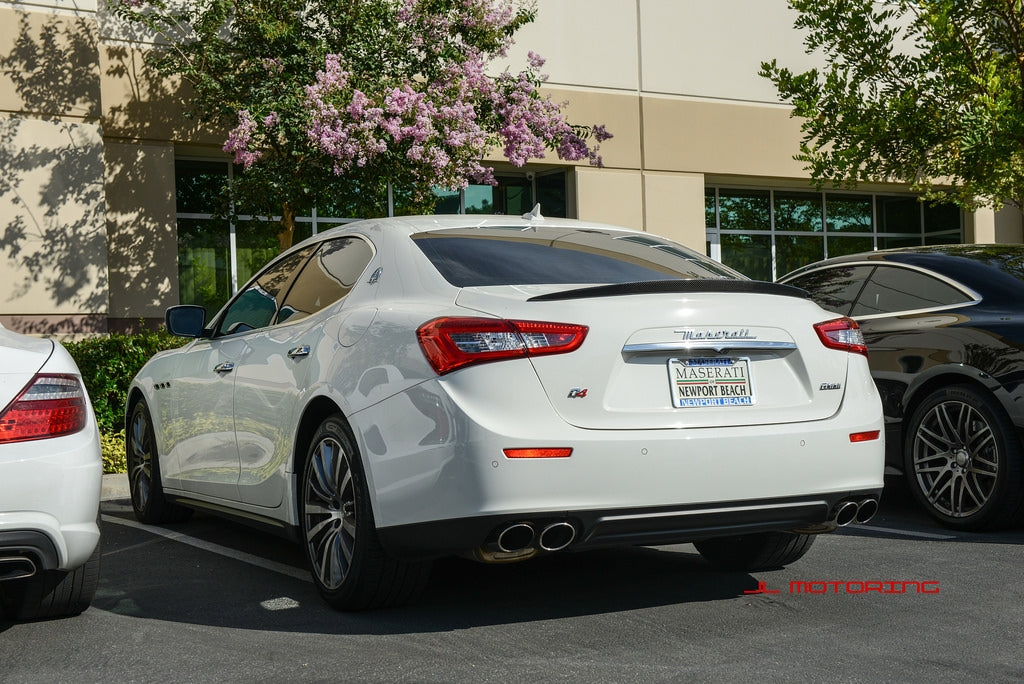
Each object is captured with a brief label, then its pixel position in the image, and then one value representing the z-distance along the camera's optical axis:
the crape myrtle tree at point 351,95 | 12.80
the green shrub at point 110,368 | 11.54
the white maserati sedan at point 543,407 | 4.22
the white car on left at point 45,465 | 4.20
